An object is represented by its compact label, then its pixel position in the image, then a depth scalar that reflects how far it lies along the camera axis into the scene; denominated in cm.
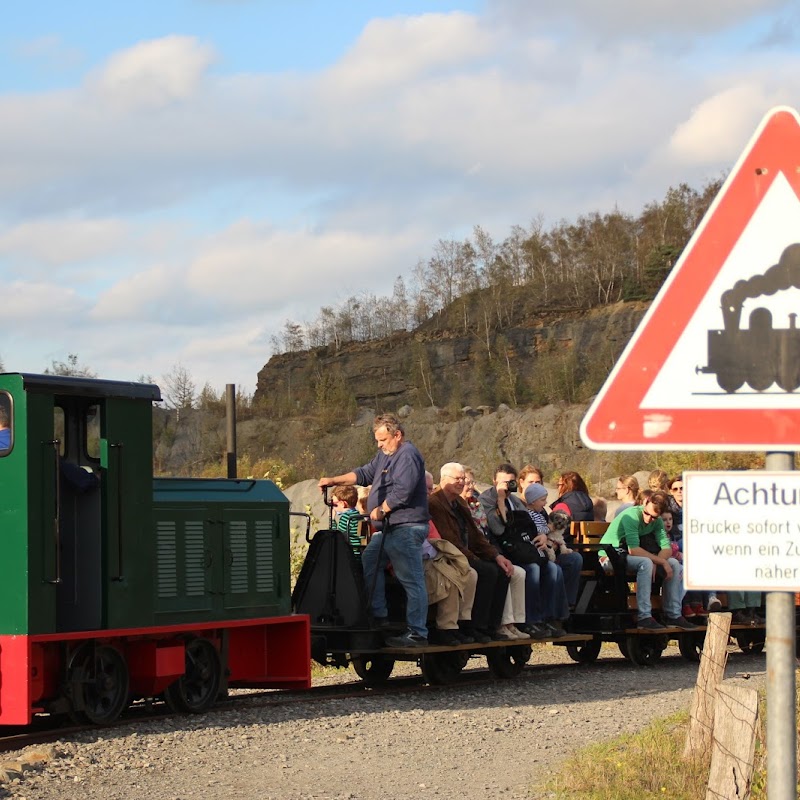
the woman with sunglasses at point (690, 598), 1742
